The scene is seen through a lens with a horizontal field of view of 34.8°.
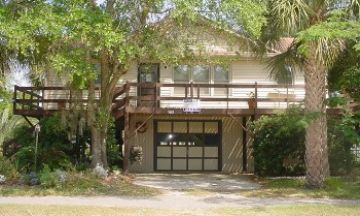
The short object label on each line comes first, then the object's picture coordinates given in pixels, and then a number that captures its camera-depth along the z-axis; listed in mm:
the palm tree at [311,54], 16938
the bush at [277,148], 22031
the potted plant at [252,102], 23675
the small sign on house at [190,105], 23109
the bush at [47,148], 21062
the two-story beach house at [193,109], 23656
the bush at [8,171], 19284
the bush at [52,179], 17641
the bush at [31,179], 18166
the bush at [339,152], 22203
